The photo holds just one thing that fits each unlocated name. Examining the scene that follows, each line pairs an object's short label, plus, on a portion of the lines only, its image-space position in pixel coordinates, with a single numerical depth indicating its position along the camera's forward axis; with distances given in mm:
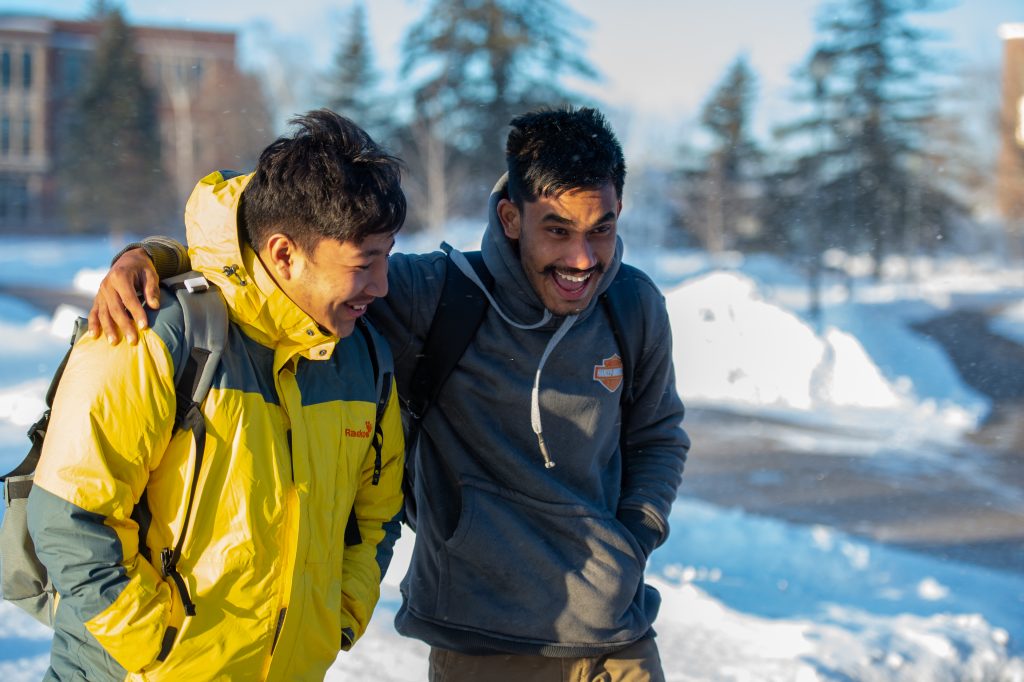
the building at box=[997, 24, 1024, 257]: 28594
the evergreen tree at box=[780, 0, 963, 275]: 27016
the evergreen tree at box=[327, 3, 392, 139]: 32094
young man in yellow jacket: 1947
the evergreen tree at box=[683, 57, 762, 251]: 28609
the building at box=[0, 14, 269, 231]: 33228
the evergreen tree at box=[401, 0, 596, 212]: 30234
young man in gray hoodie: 2775
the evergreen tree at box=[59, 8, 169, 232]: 32812
